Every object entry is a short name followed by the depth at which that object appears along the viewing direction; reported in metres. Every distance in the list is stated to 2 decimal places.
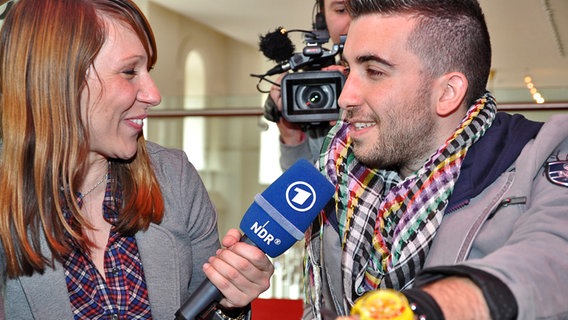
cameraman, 1.97
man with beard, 1.23
